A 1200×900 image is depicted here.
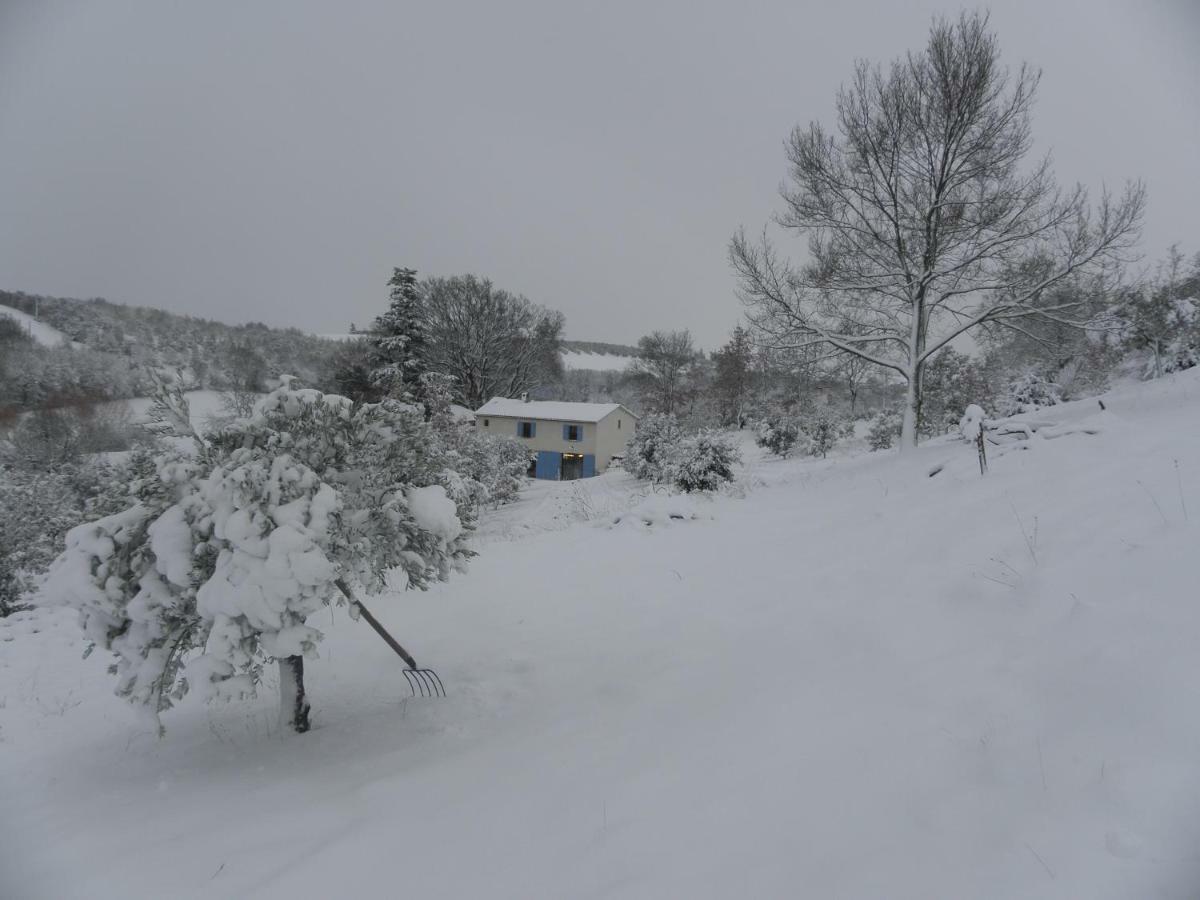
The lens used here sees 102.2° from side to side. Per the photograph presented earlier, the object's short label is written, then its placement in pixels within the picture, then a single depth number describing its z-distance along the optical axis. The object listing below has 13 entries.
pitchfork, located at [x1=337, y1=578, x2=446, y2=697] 3.86
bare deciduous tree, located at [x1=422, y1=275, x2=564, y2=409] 36.12
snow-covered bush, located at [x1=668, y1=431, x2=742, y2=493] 16.77
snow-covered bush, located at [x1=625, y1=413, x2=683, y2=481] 23.73
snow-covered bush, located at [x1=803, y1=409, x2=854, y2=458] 24.59
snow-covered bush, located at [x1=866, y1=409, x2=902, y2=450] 22.58
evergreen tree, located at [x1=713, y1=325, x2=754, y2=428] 39.88
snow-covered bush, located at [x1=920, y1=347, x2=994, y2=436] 23.52
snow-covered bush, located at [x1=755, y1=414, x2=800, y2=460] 27.22
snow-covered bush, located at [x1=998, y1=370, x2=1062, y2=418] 17.17
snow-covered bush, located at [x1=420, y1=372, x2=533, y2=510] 21.38
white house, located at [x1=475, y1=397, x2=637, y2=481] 32.91
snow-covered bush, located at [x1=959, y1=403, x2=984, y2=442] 6.46
